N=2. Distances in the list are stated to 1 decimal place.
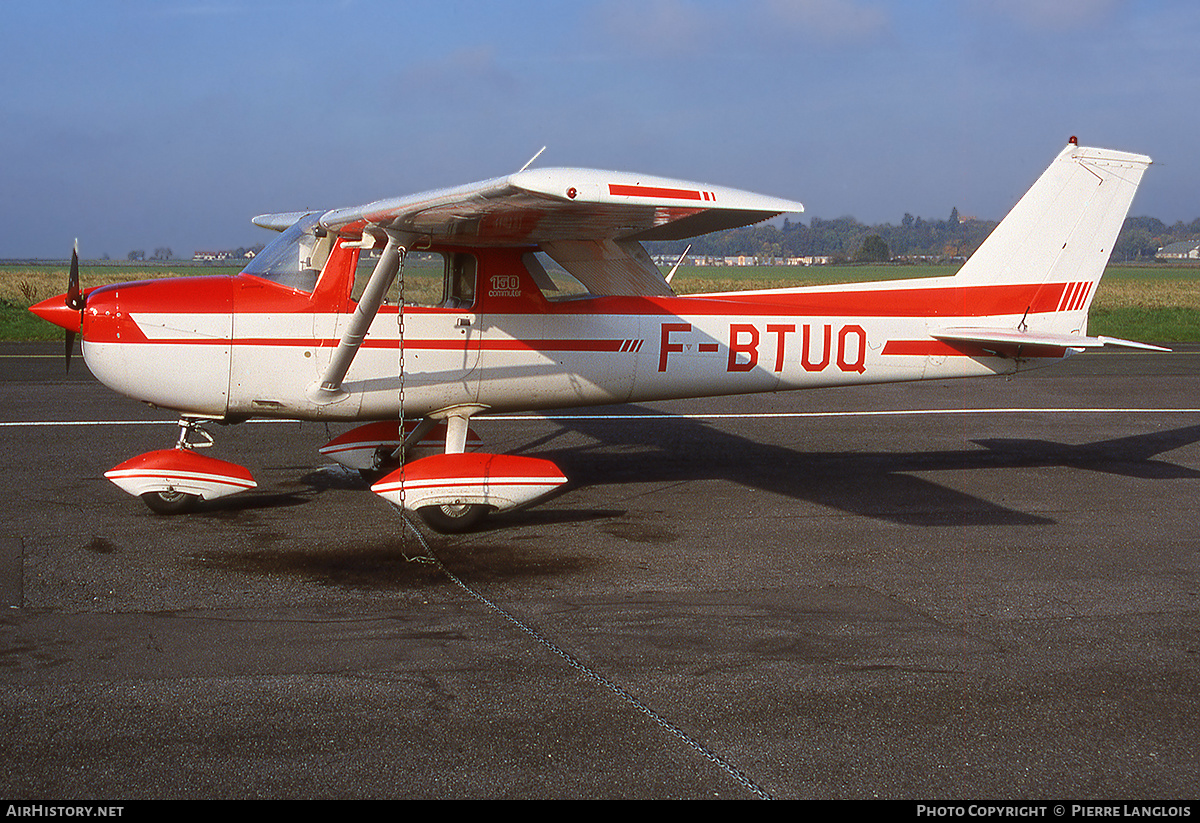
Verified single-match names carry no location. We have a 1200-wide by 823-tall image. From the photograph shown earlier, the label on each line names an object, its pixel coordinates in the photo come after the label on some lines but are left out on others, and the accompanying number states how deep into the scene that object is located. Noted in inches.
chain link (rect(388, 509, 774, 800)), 146.9
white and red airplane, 282.7
